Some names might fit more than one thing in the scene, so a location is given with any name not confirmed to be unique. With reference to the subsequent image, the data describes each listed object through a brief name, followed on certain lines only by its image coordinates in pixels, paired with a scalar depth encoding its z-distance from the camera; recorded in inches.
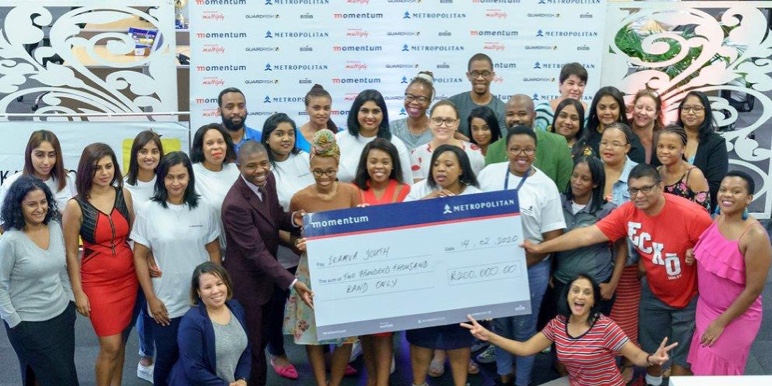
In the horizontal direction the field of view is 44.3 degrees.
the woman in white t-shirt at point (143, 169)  192.1
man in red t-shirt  178.7
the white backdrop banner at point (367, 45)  281.7
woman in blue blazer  170.1
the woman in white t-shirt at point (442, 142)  207.5
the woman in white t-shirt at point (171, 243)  181.0
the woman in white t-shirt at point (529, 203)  186.7
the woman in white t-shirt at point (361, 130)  209.6
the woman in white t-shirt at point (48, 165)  193.0
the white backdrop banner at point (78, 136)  273.7
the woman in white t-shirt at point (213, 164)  193.8
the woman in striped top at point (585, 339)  175.5
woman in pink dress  169.9
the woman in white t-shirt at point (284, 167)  203.4
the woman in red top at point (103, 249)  179.9
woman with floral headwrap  185.0
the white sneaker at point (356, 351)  217.9
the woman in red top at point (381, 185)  190.5
